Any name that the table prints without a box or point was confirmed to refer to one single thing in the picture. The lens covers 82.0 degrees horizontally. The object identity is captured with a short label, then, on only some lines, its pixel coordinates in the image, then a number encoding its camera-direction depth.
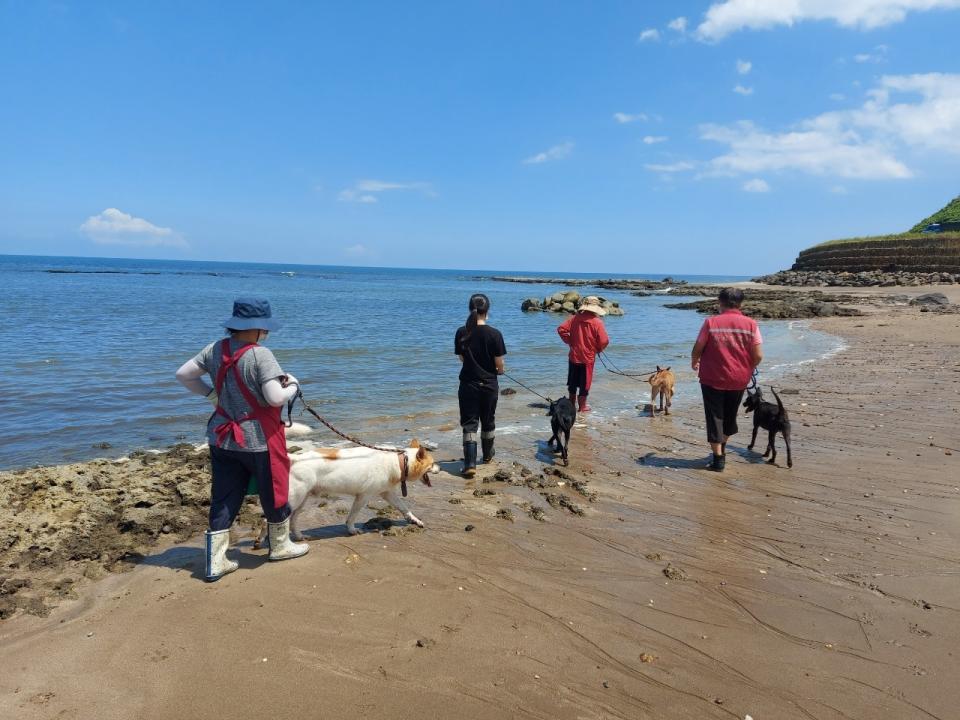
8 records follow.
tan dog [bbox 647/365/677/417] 9.78
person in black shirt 6.37
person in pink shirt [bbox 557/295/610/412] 8.62
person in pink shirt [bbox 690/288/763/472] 6.45
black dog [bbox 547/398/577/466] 7.12
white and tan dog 4.46
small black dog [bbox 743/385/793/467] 6.79
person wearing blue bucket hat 3.85
